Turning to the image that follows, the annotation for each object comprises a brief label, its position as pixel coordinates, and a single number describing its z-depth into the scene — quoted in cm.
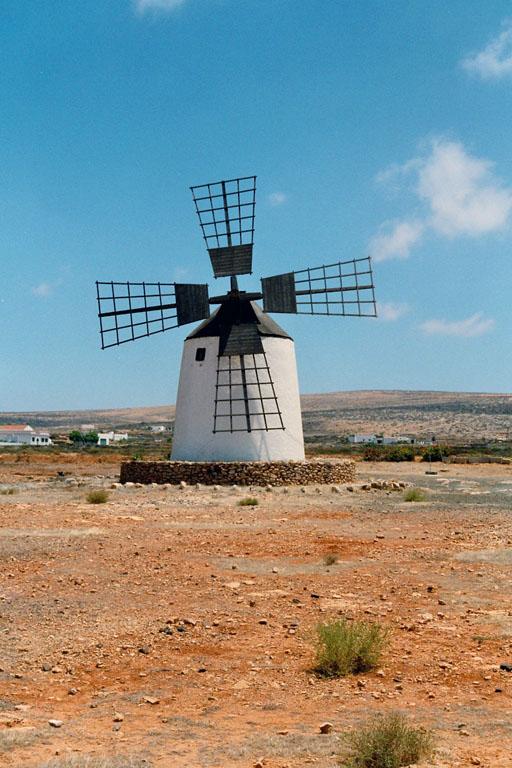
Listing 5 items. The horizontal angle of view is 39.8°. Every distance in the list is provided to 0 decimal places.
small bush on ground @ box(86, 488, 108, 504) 1888
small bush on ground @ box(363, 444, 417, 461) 4658
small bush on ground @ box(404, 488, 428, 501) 2012
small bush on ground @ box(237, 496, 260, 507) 1877
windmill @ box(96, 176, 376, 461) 2511
